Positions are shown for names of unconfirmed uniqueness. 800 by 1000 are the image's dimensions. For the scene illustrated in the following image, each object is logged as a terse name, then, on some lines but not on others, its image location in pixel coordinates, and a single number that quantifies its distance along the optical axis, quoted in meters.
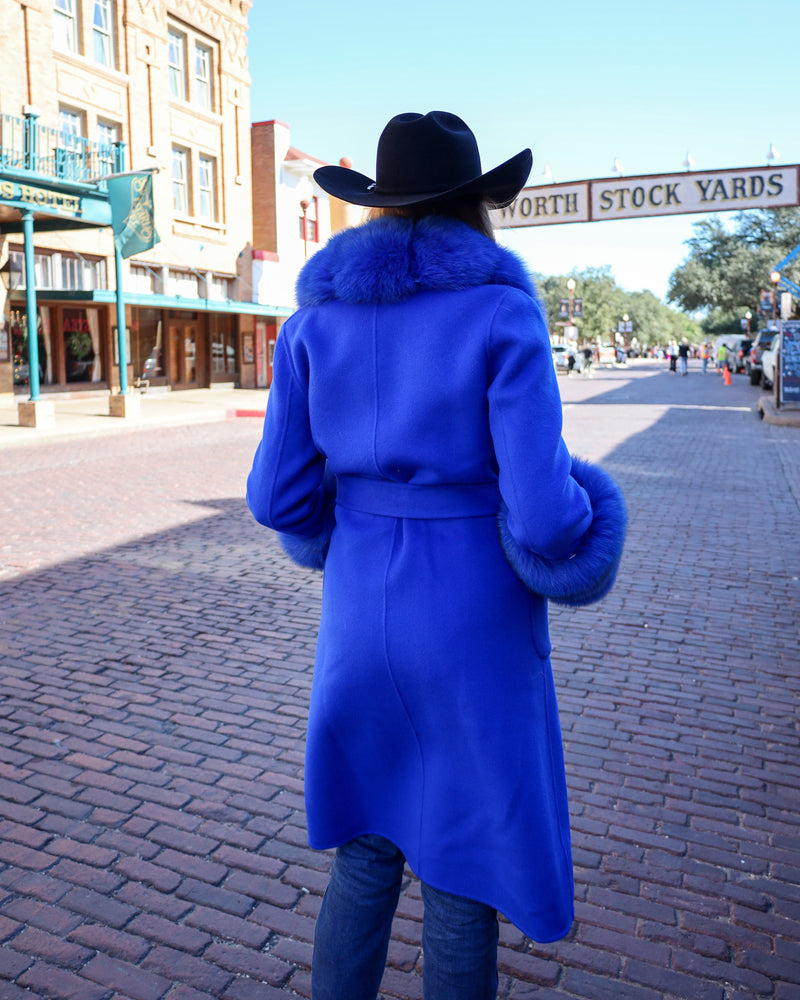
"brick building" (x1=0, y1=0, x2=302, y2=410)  20.69
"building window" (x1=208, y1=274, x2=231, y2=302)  29.59
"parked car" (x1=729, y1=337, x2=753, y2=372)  40.97
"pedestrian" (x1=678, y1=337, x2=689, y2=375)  44.40
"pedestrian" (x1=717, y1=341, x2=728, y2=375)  43.88
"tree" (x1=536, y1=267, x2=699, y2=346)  90.69
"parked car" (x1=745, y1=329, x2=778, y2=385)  32.84
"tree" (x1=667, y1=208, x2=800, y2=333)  49.84
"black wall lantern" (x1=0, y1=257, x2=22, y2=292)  21.25
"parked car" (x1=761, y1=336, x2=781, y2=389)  27.05
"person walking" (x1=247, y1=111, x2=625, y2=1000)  1.64
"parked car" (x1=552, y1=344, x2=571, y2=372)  50.34
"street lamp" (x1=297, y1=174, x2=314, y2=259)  34.06
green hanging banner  19.61
